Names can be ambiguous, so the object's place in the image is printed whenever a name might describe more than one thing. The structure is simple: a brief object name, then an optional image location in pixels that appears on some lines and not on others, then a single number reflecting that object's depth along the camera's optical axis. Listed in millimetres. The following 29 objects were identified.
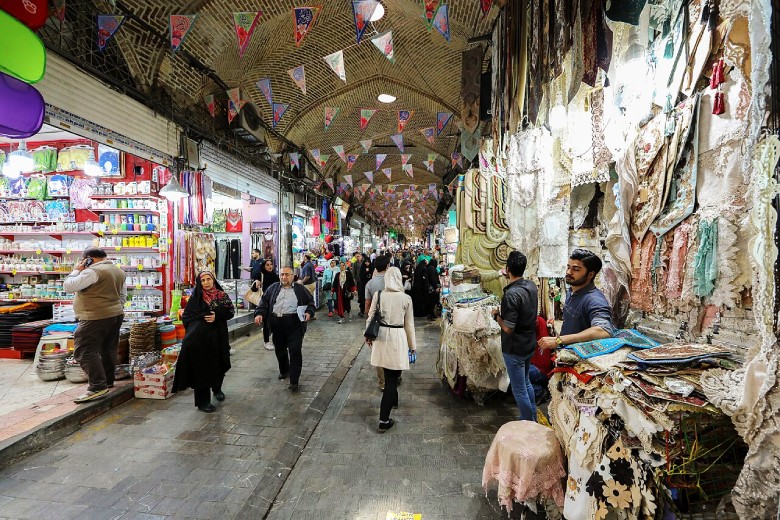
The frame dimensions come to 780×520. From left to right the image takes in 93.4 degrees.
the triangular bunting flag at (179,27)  5387
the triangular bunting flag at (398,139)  11148
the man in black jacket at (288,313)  4758
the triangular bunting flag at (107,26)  5035
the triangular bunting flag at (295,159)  11785
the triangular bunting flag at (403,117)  9683
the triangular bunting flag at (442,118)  9875
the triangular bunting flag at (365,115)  9189
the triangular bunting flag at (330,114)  9431
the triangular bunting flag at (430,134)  10766
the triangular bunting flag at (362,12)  5211
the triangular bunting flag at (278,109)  8469
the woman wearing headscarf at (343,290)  10039
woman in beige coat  3645
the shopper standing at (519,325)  3164
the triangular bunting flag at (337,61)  6270
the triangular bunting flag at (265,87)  7473
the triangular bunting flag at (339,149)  12040
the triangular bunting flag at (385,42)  6051
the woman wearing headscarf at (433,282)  9805
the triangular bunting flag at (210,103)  7664
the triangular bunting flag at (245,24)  5188
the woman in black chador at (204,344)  4082
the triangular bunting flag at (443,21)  5371
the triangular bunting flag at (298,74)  6827
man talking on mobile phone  4137
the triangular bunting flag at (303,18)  5426
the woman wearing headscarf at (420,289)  9945
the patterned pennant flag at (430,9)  5176
